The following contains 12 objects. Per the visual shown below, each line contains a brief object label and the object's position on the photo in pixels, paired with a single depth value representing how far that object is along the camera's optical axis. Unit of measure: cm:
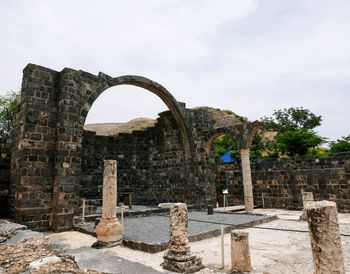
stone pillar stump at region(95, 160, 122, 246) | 599
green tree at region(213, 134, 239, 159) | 3007
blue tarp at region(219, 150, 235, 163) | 2674
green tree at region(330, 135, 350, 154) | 2580
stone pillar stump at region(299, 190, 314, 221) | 1015
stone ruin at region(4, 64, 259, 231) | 798
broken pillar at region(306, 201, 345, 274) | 281
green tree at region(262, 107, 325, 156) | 2587
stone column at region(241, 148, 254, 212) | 1199
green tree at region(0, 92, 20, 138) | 2394
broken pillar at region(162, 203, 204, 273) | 424
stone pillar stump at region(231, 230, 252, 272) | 416
